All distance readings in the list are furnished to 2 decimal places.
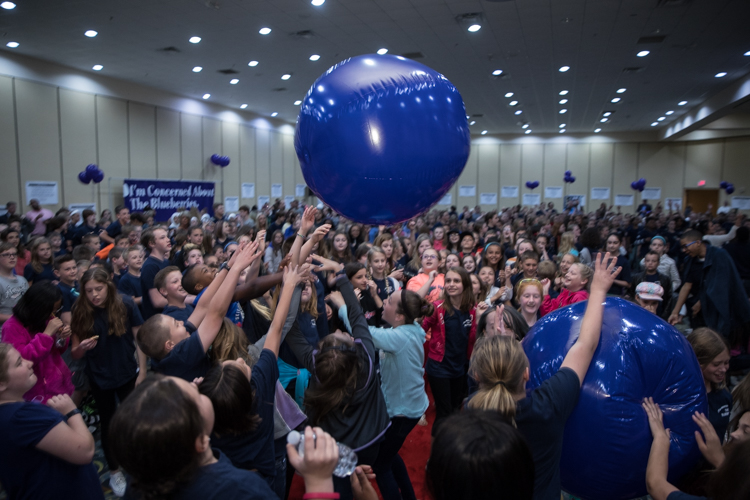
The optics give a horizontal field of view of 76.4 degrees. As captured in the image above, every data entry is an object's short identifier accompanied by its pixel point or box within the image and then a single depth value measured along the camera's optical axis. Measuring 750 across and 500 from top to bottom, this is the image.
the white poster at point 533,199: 24.05
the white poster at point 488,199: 24.50
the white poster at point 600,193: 23.42
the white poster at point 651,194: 22.88
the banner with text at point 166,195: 12.70
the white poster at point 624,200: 23.16
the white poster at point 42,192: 11.05
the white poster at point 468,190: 24.69
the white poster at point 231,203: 16.70
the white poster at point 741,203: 19.19
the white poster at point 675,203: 22.19
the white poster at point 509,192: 24.34
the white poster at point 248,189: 17.62
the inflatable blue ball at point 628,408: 1.67
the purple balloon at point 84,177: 11.77
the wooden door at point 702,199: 22.11
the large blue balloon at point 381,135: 2.17
